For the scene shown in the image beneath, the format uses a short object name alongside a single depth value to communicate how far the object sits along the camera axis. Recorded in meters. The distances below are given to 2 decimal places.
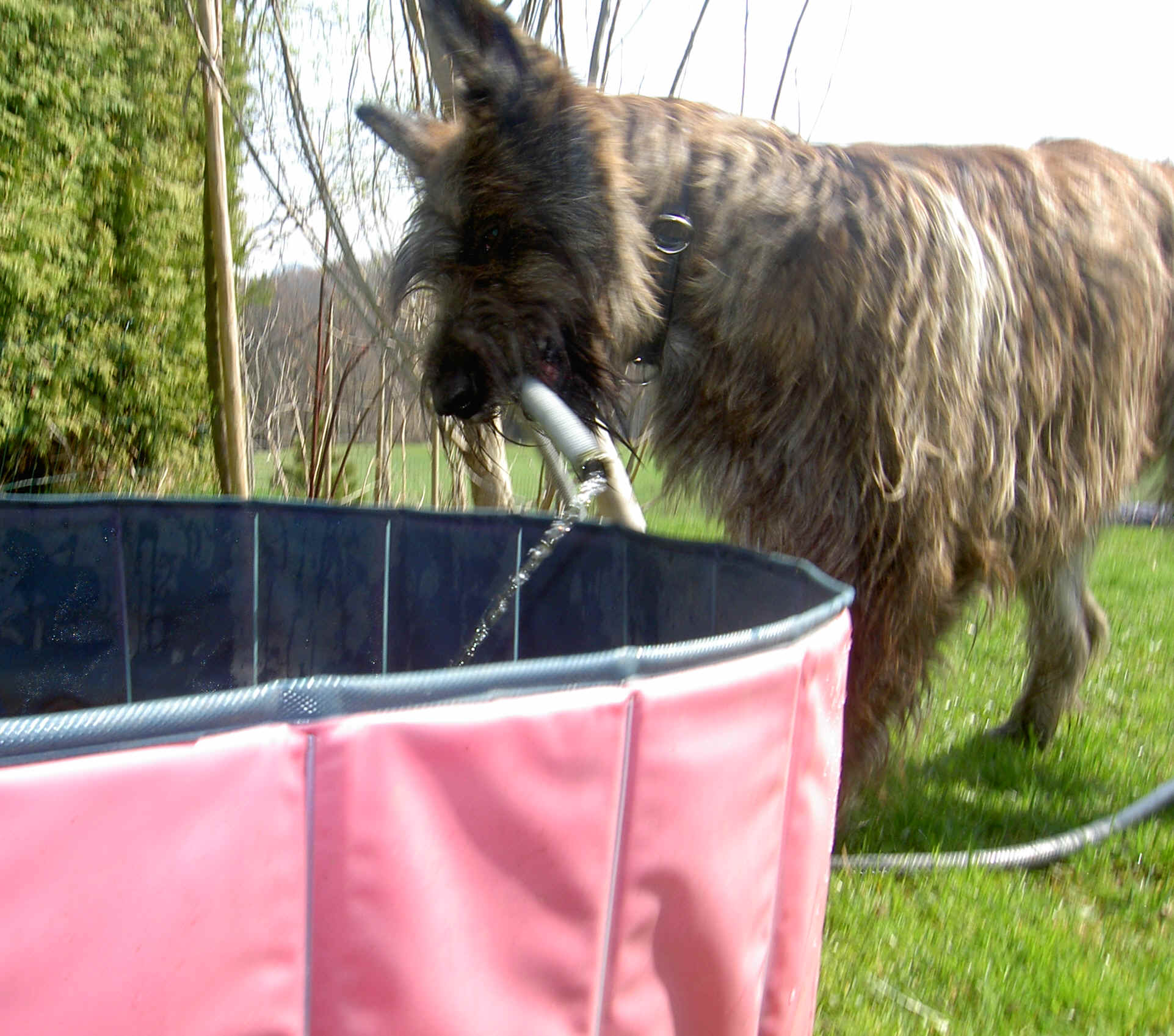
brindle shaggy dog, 2.21
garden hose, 2.47
